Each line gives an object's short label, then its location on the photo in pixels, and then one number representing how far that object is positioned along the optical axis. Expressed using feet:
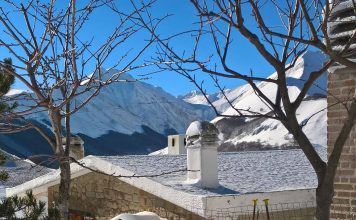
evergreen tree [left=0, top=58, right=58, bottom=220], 16.87
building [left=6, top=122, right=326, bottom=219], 22.71
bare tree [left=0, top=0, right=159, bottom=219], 13.93
